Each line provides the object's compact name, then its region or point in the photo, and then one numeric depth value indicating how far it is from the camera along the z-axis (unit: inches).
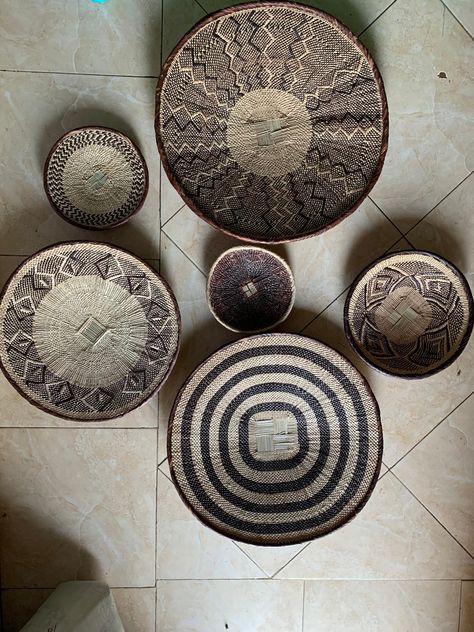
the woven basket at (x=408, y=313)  62.3
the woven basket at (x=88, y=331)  60.6
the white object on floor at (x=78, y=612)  59.0
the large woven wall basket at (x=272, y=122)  60.4
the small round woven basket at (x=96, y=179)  61.9
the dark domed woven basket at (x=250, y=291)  63.3
